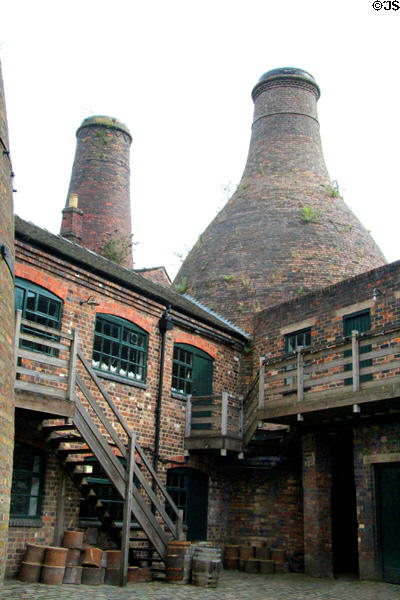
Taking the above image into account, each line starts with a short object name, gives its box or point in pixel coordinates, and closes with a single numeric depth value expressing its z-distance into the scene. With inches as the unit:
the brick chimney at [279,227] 784.3
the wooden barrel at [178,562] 475.2
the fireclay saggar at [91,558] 444.1
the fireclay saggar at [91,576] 438.0
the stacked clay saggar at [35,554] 430.6
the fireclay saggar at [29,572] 421.7
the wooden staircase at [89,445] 429.4
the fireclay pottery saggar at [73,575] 431.8
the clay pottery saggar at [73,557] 446.6
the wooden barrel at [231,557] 592.4
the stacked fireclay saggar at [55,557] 426.3
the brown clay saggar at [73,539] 461.2
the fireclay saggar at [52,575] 419.8
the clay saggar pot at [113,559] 456.1
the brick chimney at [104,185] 1031.0
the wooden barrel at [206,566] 468.4
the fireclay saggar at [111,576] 450.6
